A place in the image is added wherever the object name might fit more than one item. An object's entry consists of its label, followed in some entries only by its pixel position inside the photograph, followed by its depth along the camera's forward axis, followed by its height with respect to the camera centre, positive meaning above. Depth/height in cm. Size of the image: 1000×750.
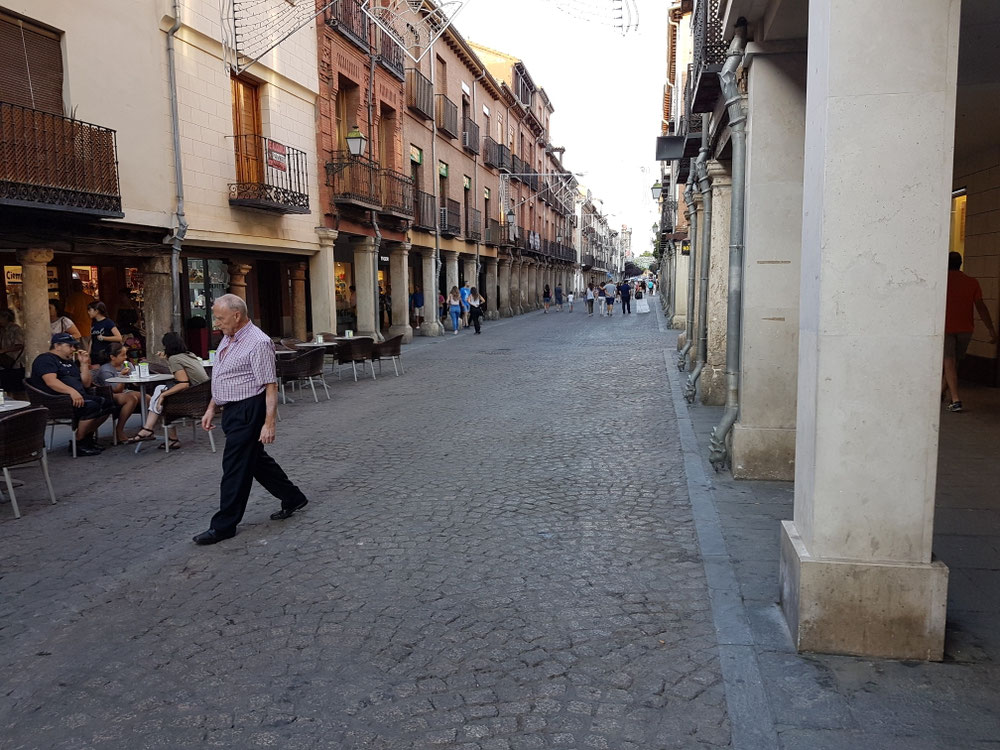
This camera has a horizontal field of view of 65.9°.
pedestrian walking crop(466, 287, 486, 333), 2441 -59
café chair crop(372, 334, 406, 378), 1359 -103
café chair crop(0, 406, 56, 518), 542 -103
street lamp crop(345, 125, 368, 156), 1652 +320
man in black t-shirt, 759 -89
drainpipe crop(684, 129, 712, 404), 967 +36
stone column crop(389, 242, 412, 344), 2169 +3
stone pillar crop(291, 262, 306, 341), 1850 -6
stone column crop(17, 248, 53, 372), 998 -9
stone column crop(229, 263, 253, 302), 1577 +33
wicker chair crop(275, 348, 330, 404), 1059 -105
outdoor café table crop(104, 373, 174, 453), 815 -93
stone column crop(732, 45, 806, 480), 606 -18
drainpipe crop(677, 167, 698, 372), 1334 +55
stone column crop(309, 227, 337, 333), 1688 +13
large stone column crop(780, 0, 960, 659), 302 -17
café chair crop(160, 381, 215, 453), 776 -114
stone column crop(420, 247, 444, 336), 2417 -19
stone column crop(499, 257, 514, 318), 3631 +6
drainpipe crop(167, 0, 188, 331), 1191 +145
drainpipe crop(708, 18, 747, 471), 625 +24
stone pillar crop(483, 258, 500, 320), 3425 +6
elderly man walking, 506 -72
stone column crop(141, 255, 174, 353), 1218 -7
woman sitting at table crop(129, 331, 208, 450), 805 -85
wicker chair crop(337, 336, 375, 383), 1302 -101
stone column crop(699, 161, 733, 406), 949 -29
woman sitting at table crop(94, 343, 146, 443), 842 -92
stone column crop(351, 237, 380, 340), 1897 +16
